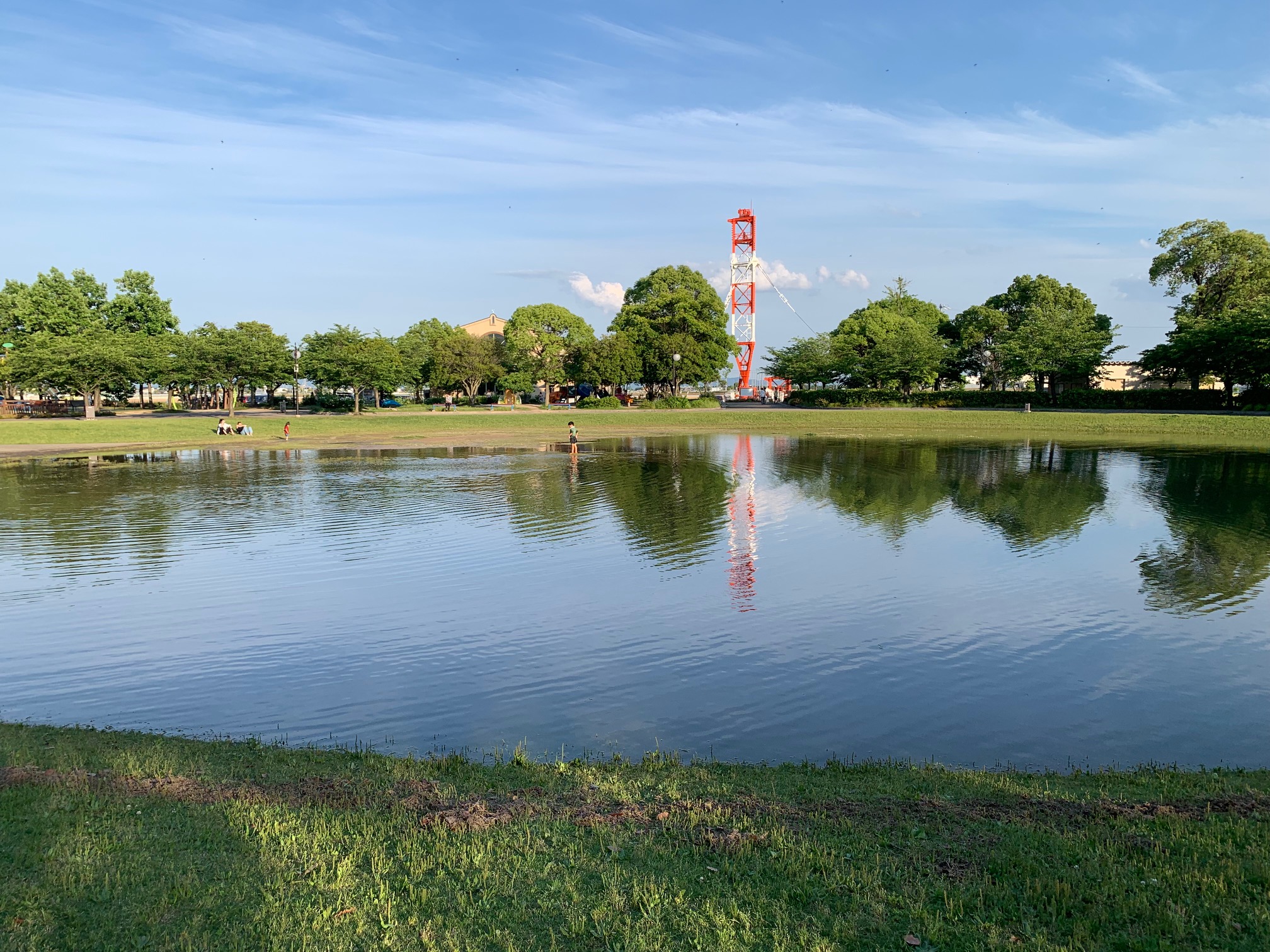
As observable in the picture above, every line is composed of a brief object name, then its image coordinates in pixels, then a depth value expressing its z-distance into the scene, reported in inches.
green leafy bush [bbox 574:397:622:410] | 3774.6
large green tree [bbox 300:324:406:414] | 3356.3
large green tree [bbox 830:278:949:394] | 3718.0
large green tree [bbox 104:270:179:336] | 4062.5
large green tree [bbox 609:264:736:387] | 3946.9
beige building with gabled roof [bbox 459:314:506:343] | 5329.7
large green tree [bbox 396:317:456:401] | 4158.5
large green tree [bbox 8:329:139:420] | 2994.6
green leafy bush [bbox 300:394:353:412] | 3860.7
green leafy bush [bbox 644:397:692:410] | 3634.4
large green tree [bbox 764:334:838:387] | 4141.2
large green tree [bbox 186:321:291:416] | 3250.5
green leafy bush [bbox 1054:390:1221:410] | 2967.8
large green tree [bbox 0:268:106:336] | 3592.5
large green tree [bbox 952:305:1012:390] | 3996.1
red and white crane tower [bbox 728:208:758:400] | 4352.9
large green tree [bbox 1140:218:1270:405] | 2706.7
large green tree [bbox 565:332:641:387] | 3909.9
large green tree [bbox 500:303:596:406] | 4298.7
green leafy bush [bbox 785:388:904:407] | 3710.6
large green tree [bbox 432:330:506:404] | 4227.4
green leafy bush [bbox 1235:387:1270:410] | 2696.9
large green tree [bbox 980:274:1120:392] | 3314.5
